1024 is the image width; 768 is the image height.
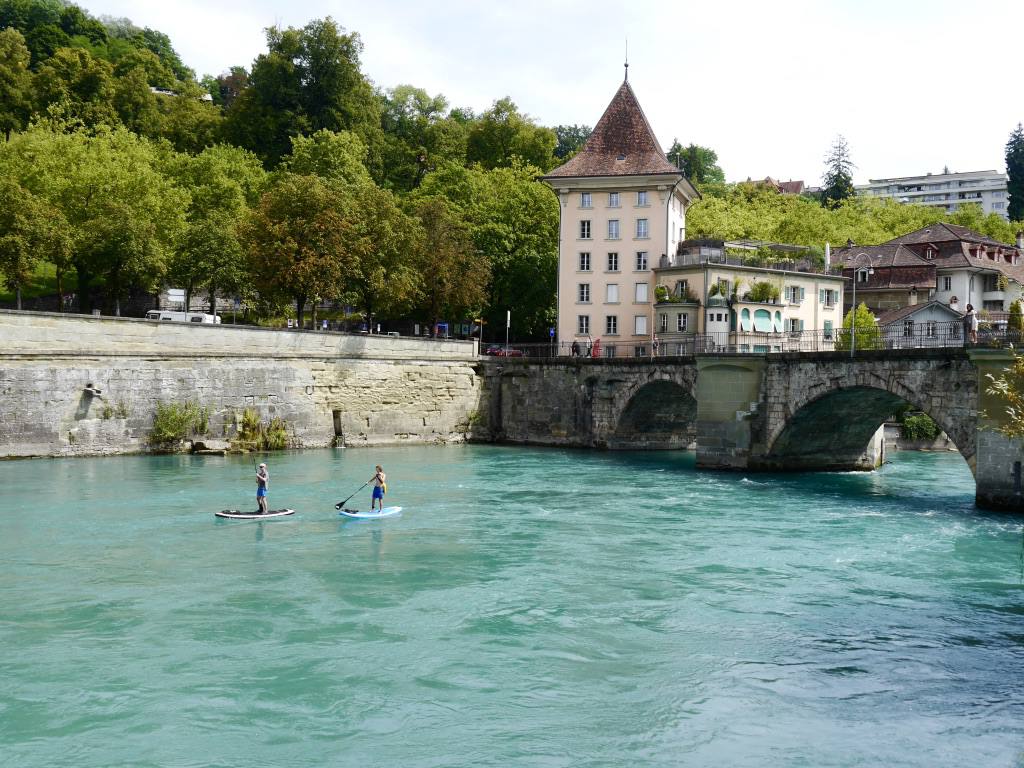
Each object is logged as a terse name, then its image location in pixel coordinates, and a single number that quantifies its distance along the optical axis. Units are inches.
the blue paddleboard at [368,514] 1074.1
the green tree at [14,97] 2637.8
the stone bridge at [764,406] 1203.9
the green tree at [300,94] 3004.4
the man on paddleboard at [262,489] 1046.4
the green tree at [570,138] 4243.1
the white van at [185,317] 1836.0
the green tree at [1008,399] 1068.3
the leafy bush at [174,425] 1593.3
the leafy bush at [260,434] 1685.5
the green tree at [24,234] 1736.0
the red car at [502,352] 2124.6
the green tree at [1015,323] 1143.6
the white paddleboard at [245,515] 1037.2
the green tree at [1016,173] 4195.4
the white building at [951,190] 6171.3
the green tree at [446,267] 2107.5
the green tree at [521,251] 2338.8
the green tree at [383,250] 1955.0
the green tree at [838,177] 4121.6
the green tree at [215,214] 2026.3
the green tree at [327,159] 2507.4
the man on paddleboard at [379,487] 1077.3
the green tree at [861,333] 1567.8
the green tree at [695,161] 4077.3
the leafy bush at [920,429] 2031.3
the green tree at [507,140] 3159.5
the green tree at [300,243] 1831.9
